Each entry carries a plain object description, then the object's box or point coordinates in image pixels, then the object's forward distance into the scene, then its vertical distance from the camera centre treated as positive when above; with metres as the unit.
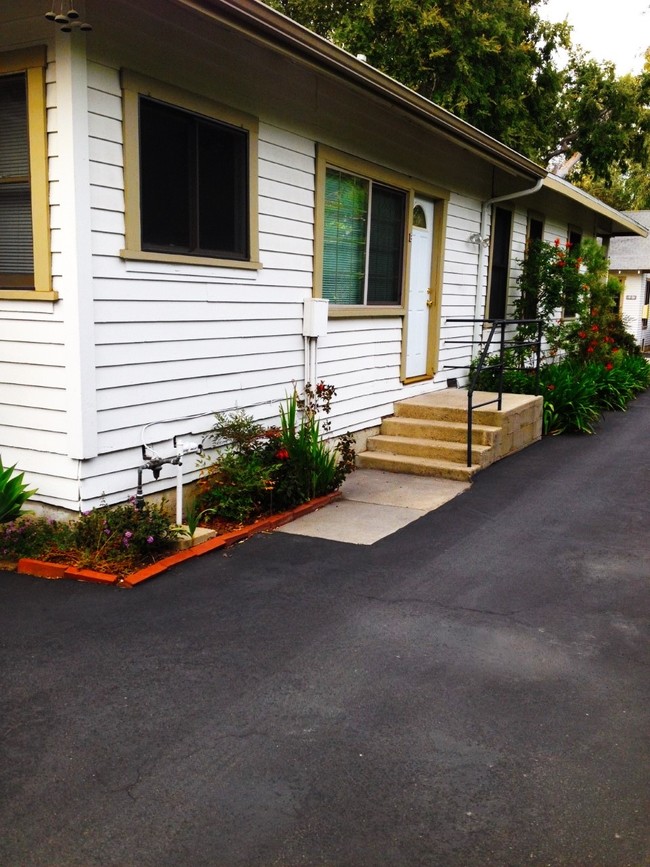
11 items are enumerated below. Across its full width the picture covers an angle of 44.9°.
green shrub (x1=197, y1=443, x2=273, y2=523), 5.87 -1.39
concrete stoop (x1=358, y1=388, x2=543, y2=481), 7.83 -1.37
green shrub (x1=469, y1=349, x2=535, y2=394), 10.48 -0.94
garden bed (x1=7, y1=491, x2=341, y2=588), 4.68 -1.65
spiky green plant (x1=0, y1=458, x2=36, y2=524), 4.92 -1.25
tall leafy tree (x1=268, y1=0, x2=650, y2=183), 17.42 +5.69
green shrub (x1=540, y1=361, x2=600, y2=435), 10.19 -1.22
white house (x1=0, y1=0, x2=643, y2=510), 4.88 +0.57
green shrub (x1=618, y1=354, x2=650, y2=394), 14.03 -1.07
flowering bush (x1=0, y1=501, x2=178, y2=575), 4.87 -1.52
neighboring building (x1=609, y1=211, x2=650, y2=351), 26.02 +1.24
